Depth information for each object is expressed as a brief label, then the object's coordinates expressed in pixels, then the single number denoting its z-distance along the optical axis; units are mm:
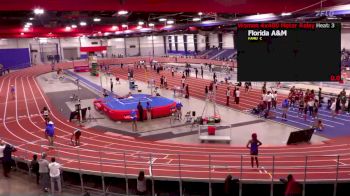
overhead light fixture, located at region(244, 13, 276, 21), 21953
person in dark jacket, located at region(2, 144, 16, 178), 13977
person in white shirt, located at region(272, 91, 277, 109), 26797
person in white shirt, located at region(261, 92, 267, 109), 25672
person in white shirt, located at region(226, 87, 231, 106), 29312
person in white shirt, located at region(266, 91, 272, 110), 25328
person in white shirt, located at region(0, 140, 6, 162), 14539
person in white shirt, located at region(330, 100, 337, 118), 24233
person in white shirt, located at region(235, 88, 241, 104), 29219
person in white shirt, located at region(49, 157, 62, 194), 12023
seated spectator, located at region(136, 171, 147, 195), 11859
